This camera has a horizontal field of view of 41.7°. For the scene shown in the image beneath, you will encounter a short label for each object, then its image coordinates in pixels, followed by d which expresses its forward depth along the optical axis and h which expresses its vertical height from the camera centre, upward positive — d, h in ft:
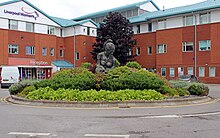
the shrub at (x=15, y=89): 58.13 -4.50
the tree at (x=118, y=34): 146.00 +16.54
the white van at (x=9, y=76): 96.07 -3.09
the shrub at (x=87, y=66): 69.05 +0.14
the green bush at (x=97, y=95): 44.65 -4.50
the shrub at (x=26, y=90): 53.62 -4.40
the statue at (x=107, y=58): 64.13 +1.92
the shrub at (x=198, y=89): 54.08 -4.35
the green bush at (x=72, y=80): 50.62 -2.48
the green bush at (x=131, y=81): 49.32 -2.52
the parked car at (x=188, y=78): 103.03 -4.21
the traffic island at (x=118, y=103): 42.45 -5.55
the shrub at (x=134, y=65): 70.54 +0.37
